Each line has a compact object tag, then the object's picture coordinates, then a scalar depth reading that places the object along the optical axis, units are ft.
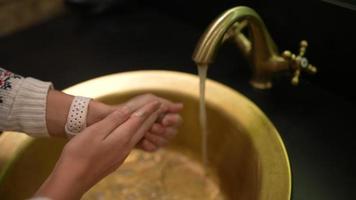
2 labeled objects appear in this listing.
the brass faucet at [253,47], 1.74
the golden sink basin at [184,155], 2.03
